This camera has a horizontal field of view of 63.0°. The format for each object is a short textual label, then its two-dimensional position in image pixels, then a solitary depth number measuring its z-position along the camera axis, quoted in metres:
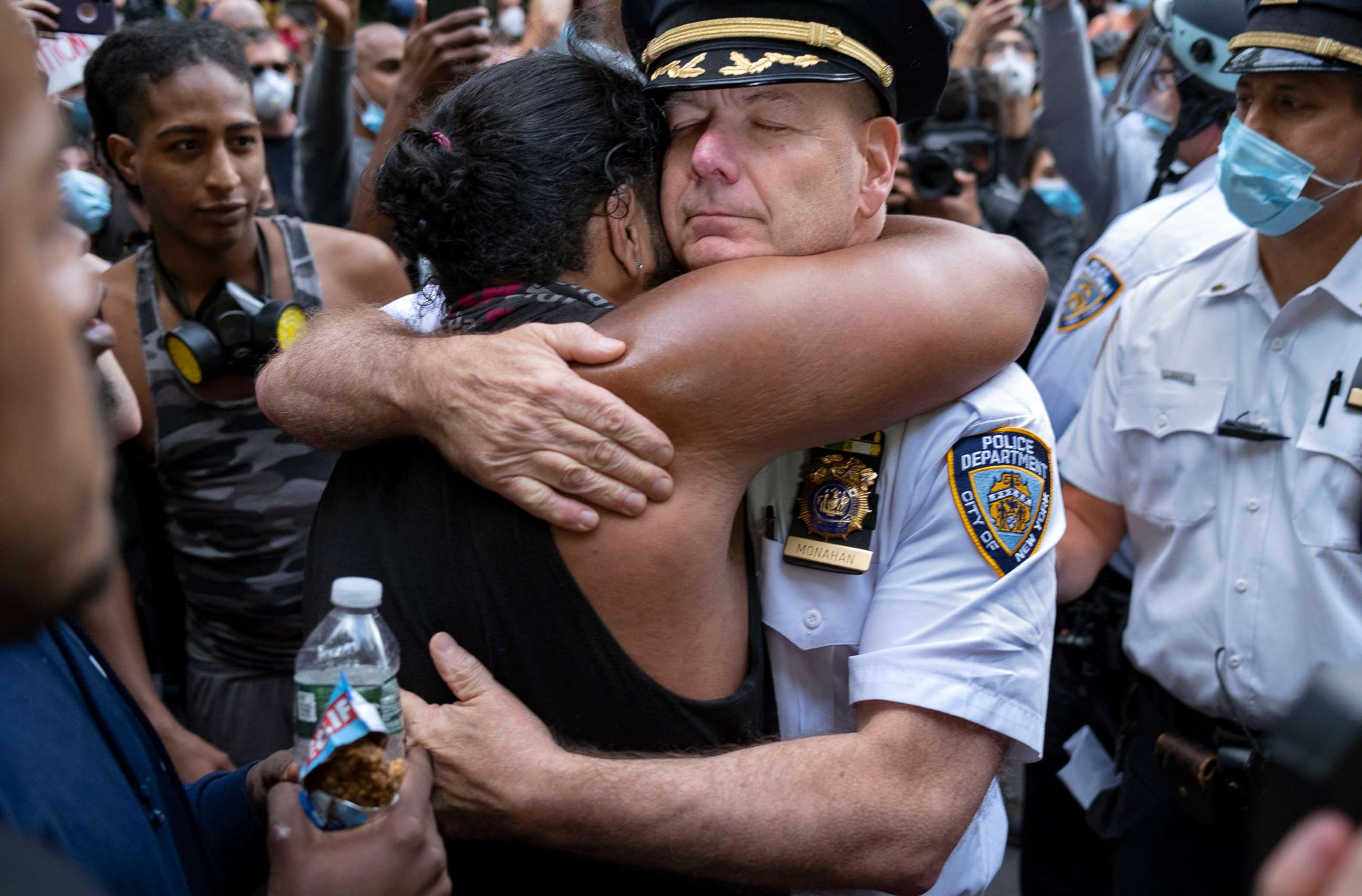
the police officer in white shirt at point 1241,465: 2.24
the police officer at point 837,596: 1.43
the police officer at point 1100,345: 3.00
